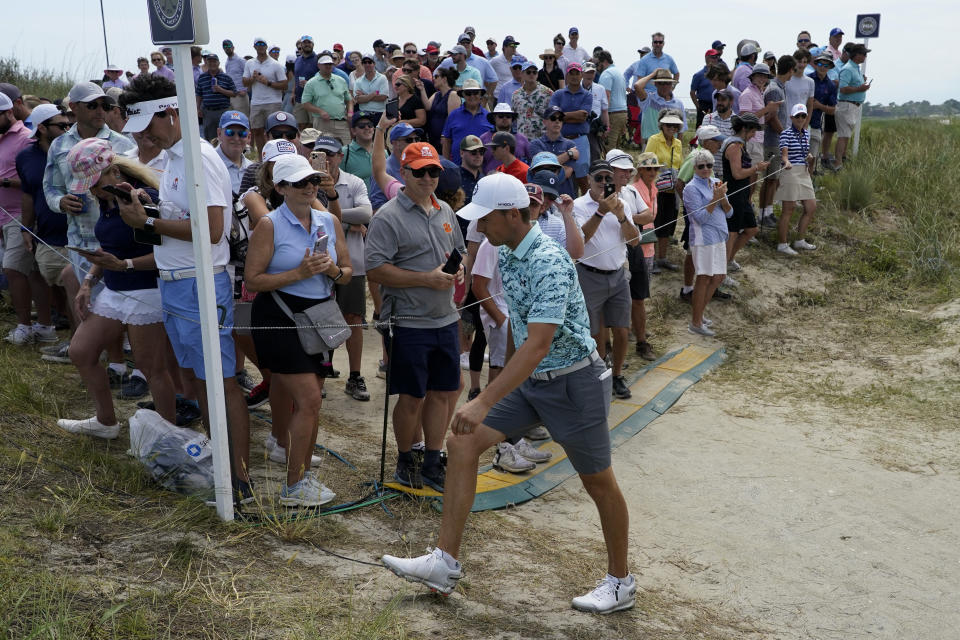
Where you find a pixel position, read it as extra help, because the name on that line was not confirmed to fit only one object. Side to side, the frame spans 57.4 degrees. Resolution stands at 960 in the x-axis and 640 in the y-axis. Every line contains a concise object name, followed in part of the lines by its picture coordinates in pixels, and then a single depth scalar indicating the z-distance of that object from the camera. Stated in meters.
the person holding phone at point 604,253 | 7.00
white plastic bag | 4.95
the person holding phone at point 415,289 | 5.23
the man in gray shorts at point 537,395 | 3.88
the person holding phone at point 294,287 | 4.80
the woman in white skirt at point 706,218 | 8.98
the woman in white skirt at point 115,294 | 5.05
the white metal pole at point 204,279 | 4.07
